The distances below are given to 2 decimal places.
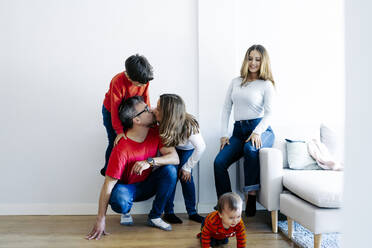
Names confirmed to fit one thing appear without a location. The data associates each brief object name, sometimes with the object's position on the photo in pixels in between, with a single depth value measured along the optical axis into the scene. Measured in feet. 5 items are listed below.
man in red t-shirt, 8.02
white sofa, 6.50
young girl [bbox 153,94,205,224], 8.10
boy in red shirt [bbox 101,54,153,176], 7.51
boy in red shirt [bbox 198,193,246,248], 6.29
